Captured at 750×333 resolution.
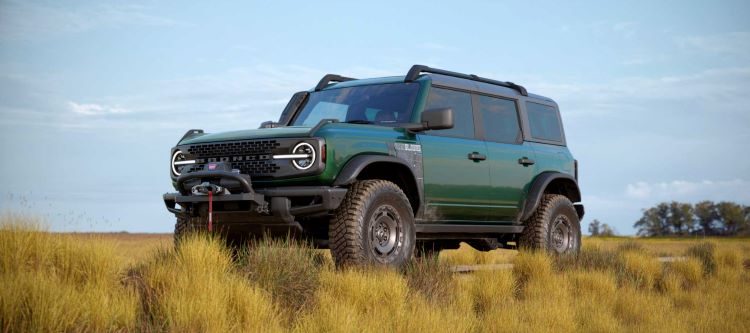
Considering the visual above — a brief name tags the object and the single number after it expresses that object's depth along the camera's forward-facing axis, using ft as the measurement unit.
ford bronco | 27.20
